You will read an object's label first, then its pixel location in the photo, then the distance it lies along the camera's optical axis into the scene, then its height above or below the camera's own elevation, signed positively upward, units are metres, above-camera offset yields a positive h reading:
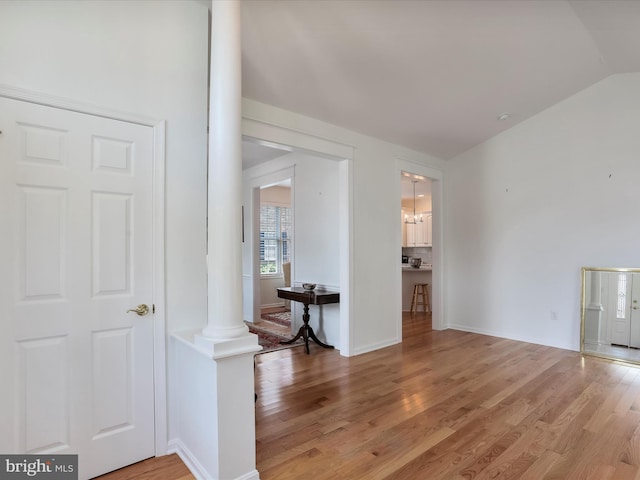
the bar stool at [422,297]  7.29 -1.32
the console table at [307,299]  4.34 -0.83
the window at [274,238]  8.09 -0.10
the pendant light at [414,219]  9.36 +0.45
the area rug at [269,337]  4.69 -1.55
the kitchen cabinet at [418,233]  9.20 +0.06
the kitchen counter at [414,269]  7.33 -0.72
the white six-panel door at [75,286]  1.82 -0.31
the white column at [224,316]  1.83 -0.46
